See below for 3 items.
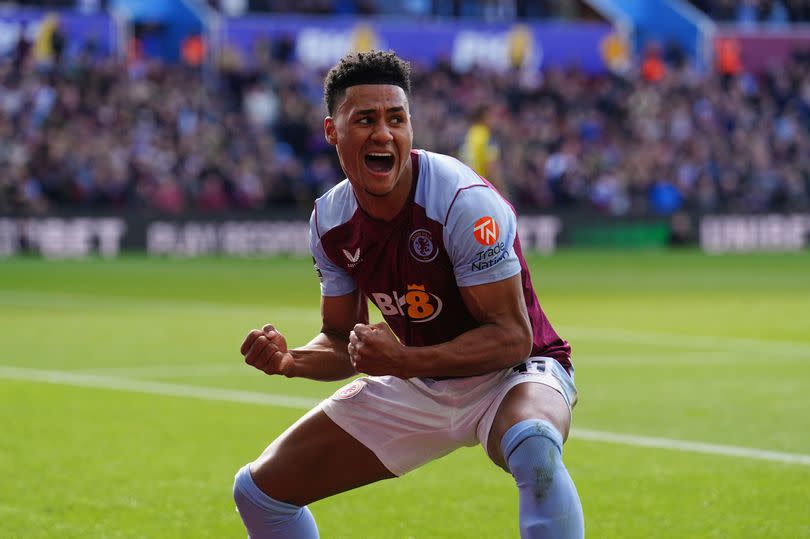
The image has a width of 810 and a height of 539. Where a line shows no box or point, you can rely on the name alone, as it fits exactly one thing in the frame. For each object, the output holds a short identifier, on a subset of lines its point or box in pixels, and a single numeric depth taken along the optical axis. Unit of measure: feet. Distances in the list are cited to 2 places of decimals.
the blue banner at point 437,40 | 121.29
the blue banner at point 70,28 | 107.24
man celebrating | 16.05
